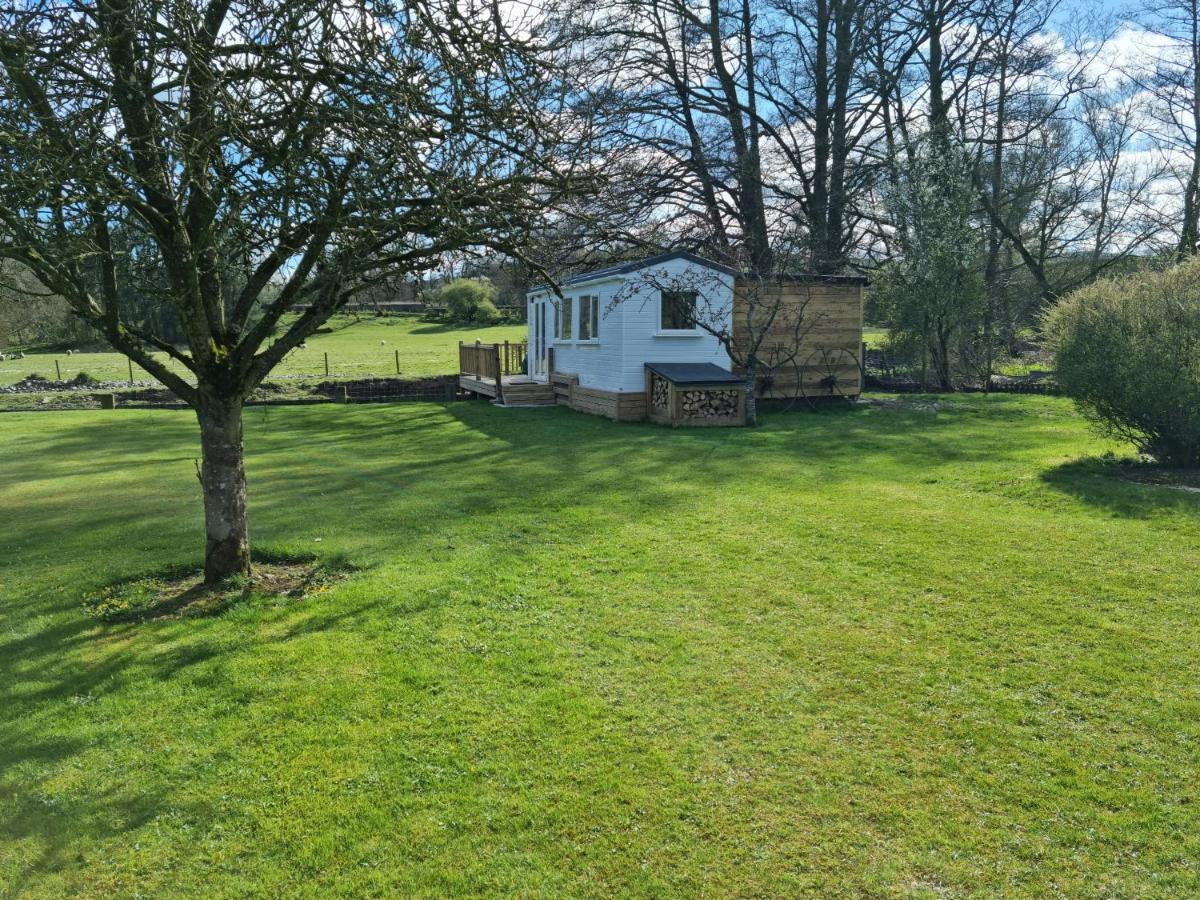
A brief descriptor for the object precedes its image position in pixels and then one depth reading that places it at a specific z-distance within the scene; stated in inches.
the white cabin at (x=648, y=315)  626.5
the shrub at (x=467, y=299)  2134.6
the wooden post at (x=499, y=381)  772.0
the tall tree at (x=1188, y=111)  898.1
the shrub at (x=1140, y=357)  331.3
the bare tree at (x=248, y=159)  160.9
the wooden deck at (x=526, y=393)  760.3
